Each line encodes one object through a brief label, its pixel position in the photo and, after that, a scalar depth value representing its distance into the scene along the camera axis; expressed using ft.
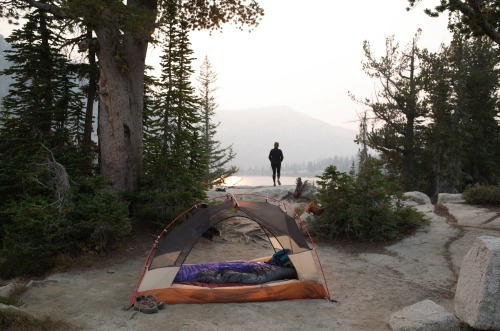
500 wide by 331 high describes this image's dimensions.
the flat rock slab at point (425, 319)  17.72
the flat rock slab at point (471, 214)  40.06
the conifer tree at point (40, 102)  39.88
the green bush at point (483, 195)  46.19
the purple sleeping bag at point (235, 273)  24.75
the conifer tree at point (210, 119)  126.49
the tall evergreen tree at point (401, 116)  98.99
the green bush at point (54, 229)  29.60
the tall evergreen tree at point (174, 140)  37.93
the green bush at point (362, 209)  38.19
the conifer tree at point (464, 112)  90.27
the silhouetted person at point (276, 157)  65.21
